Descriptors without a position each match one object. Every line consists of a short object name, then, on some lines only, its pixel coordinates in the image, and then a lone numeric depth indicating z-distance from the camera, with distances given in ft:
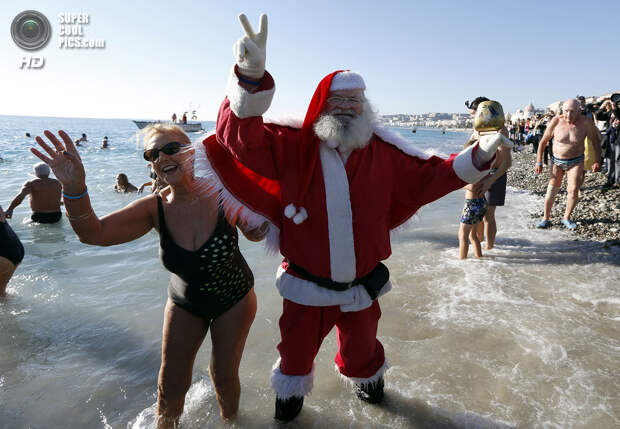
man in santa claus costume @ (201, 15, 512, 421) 6.34
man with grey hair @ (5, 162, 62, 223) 23.81
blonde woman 6.72
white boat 161.87
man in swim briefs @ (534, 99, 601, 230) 18.94
